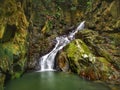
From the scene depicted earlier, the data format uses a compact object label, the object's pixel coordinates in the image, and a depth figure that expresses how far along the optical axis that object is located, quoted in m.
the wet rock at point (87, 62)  8.65
